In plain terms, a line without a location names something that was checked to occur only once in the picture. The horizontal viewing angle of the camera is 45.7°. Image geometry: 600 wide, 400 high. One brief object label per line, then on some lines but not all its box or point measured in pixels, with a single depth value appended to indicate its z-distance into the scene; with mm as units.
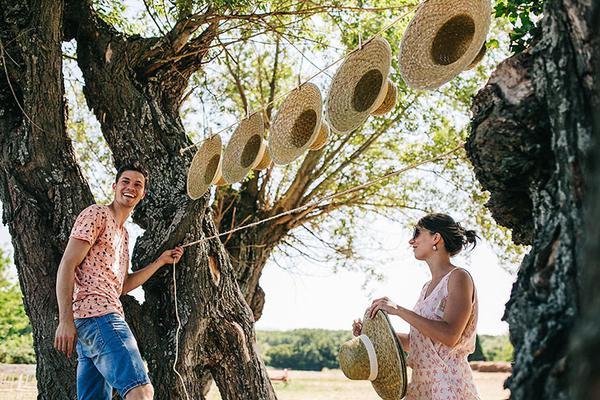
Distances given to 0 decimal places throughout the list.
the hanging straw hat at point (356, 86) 3398
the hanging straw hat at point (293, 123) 3852
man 3238
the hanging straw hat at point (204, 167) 4520
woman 2965
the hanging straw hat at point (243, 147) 4262
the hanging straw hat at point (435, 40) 3074
